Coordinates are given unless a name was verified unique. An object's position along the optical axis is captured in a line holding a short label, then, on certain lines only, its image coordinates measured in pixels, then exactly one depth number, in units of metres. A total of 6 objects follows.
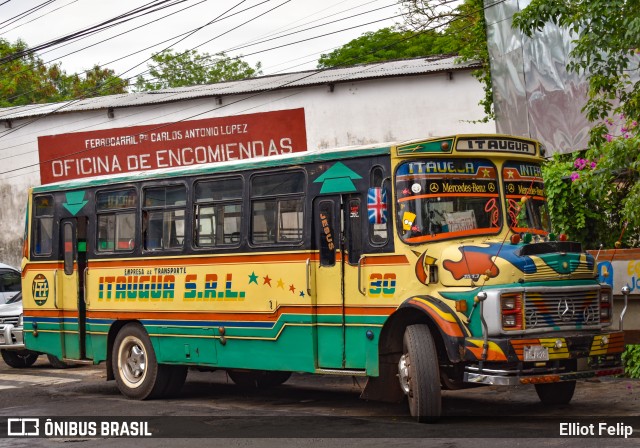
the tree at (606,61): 12.05
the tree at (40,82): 56.50
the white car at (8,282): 22.81
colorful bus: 11.10
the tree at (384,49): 48.53
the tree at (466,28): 23.62
